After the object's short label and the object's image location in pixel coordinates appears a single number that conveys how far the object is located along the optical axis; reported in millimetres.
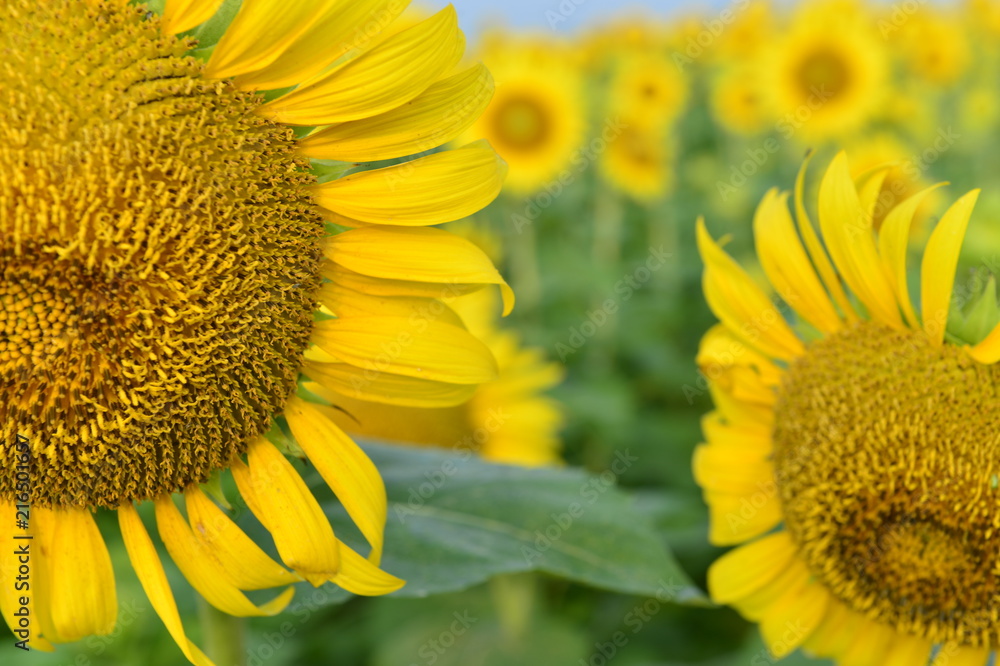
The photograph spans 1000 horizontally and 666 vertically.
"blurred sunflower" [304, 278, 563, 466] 2887
